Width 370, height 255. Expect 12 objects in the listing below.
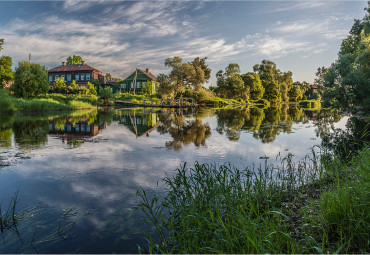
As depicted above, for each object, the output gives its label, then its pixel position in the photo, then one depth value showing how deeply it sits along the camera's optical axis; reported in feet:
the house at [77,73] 216.33
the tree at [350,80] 67.10
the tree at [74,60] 287.07
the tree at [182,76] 171.12
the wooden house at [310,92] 405.59
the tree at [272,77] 282.77
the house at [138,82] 206.87
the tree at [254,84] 254.88
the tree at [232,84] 237.04
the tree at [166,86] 171.22
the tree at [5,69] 175.25
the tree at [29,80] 109.01
